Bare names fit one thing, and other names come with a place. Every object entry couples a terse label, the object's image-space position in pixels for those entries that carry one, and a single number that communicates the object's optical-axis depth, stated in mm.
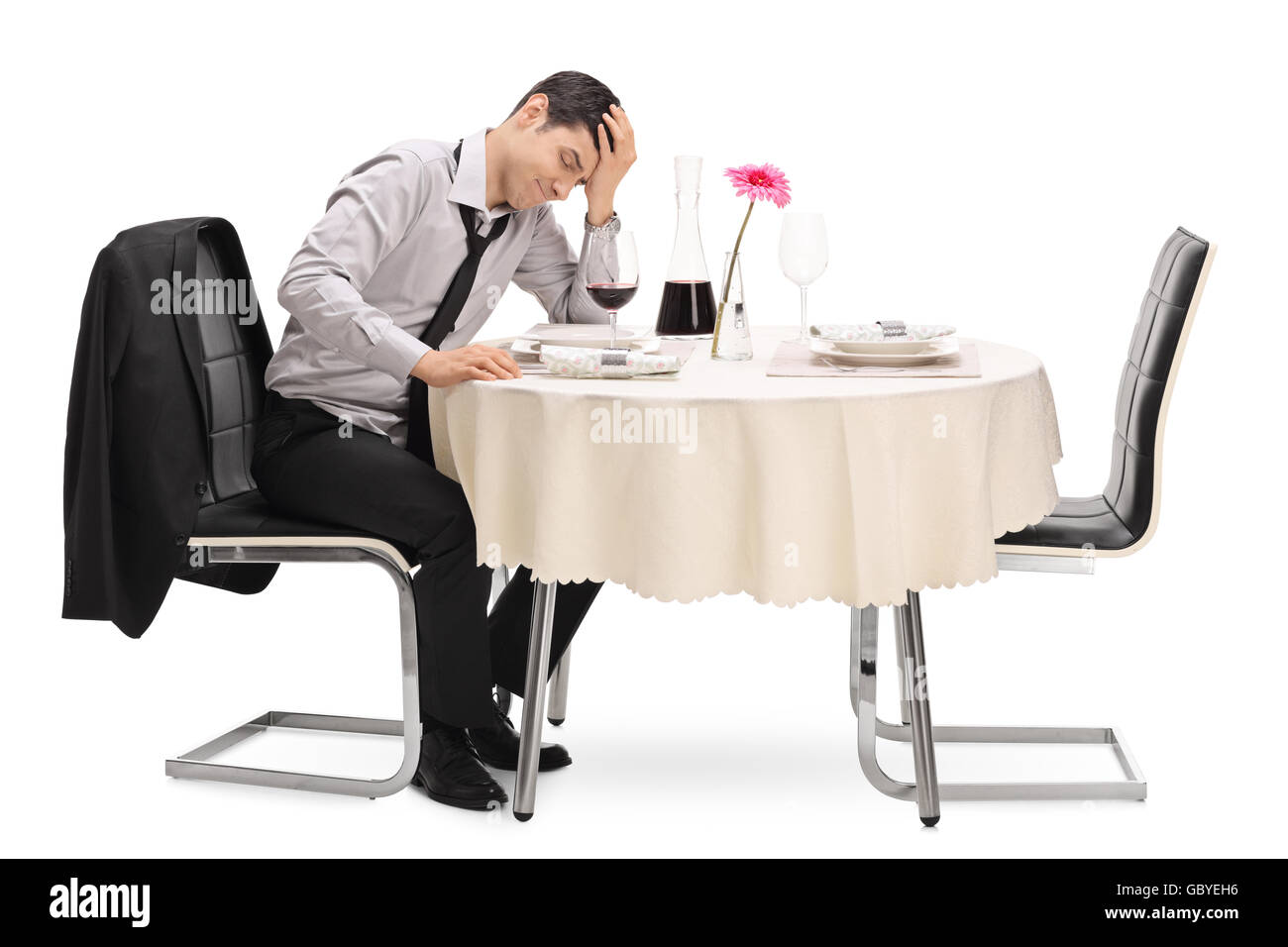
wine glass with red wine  3883
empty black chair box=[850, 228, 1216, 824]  3637
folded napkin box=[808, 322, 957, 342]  3844
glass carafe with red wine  4262
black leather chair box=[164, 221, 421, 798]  3725
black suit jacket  3701
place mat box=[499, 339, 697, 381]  3625
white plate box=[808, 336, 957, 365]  3602
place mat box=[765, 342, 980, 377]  3490
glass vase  3809
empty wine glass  3896
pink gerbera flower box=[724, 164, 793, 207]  3771
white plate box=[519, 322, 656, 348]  4039
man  3666
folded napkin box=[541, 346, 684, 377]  3486
